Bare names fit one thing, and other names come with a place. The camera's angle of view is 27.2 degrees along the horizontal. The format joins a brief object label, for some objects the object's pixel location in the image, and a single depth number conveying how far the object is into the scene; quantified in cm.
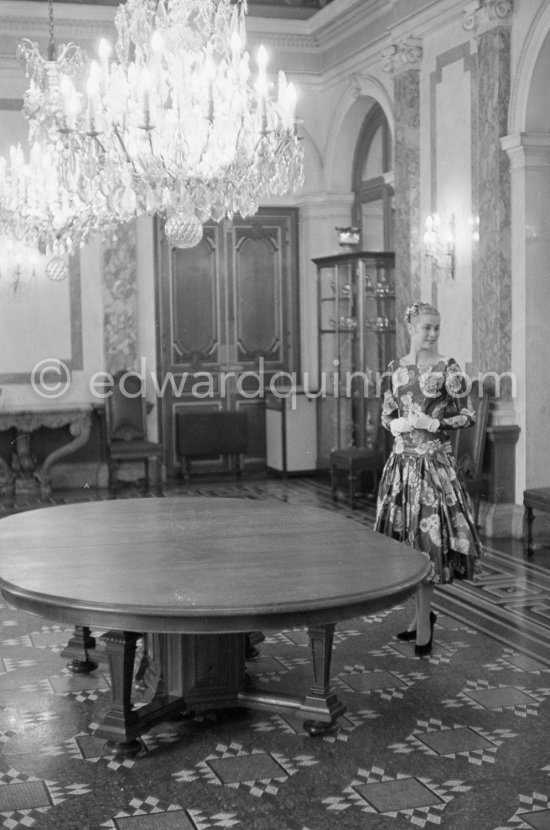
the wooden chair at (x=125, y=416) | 1082
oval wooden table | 379
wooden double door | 1158
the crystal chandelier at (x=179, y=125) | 578
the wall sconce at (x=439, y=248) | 880
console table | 1048
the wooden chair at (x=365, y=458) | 970
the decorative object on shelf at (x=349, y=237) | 1052
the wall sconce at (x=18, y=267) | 1058
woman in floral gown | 534
